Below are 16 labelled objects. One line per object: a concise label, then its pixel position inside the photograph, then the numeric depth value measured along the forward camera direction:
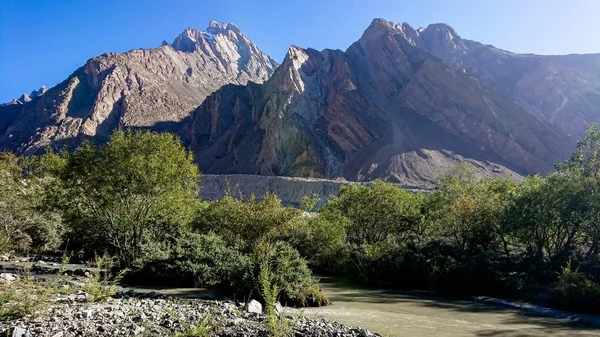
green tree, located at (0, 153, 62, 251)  24.55
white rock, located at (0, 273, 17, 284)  15.02
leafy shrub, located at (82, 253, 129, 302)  13.24
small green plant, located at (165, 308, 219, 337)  9.69
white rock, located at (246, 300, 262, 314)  14.54
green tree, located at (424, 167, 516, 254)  27.47
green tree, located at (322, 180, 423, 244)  34.19
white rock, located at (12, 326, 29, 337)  8.65
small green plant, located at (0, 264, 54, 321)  10.09
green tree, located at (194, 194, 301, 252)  26.03
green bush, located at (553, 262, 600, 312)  19.64
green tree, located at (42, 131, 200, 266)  20.98
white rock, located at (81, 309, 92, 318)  10.74
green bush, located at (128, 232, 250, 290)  20.34
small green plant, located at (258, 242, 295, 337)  9.34
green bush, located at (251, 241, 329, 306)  18.12
